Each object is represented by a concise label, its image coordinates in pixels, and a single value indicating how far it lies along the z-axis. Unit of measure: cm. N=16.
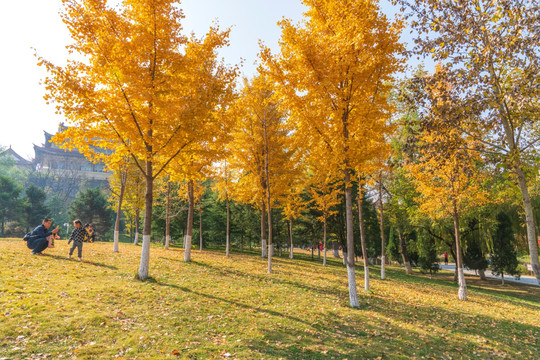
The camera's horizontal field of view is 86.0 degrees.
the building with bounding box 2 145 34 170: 7037
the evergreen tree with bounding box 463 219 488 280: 2348
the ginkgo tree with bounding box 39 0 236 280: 845
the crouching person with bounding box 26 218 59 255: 1148
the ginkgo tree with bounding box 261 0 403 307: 880
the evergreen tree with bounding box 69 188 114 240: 3862
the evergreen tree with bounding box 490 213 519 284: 2245
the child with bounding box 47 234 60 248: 1178
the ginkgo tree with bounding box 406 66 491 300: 581
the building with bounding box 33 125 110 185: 6288
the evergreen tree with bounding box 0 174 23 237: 3535
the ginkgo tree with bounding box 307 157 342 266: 2044
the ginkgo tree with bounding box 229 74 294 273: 1524
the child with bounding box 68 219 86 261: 1110
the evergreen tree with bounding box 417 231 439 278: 2359
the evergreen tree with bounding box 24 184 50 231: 3731
